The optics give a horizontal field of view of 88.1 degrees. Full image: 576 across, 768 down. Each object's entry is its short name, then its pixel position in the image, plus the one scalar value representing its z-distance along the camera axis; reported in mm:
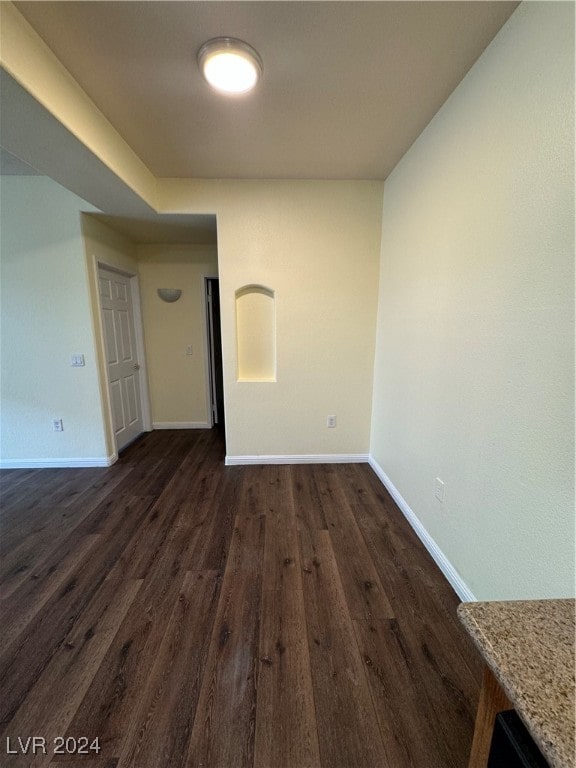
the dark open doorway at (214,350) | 4008
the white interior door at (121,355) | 3205
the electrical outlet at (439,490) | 1762
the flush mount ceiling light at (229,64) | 1336
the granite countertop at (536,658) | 440
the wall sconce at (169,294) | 3773
